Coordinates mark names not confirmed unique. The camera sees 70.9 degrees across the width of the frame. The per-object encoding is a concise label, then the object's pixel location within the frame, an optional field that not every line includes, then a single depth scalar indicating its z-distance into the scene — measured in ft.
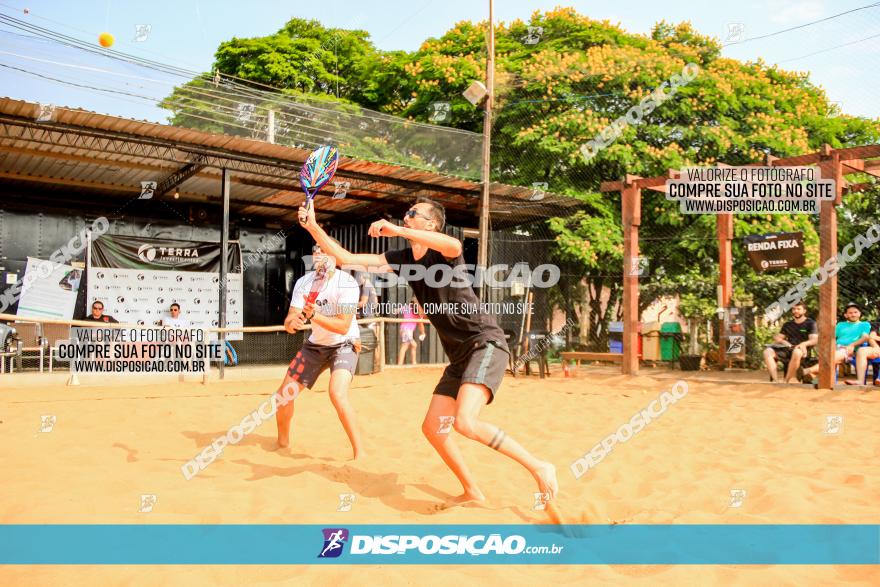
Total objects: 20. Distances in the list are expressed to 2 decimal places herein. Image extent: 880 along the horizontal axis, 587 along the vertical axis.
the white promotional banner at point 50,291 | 44.65
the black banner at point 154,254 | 44.45
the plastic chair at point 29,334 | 41.47
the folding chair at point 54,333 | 41.81
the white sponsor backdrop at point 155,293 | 44.37
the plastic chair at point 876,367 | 31.94
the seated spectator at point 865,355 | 31.45
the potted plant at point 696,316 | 49.88
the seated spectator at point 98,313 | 39.83
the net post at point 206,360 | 34.96
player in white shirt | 17.02
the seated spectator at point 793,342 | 33.47
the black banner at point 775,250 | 38.14
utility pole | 41.83
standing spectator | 46.11
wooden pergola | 31.60
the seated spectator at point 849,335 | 32.45
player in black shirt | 12.12
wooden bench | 39.93
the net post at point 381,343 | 41.04
